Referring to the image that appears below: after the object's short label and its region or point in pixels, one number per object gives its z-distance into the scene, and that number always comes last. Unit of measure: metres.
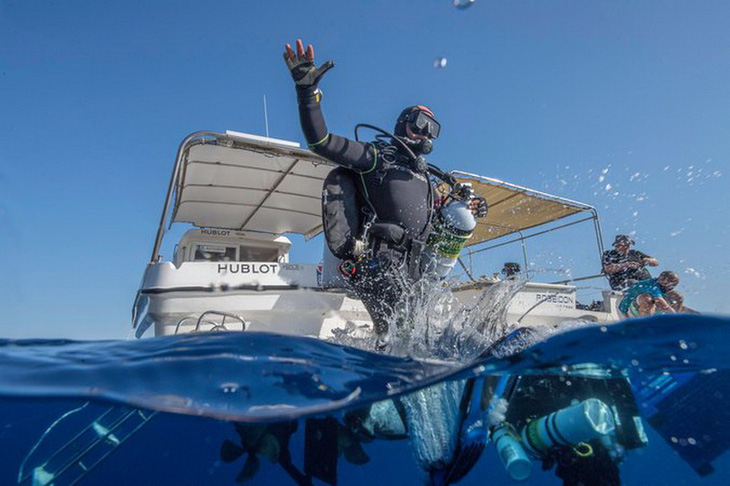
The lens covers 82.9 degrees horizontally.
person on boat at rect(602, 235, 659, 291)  5.29
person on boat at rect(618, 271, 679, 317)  4.72
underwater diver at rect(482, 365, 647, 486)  2.55
